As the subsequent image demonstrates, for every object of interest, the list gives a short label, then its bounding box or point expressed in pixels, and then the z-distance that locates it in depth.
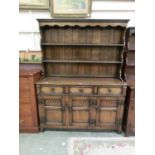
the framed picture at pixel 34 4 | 2.65
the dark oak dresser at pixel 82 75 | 2.42
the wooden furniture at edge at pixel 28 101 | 2.40
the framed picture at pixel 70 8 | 2.62
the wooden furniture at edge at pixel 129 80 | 2.39
